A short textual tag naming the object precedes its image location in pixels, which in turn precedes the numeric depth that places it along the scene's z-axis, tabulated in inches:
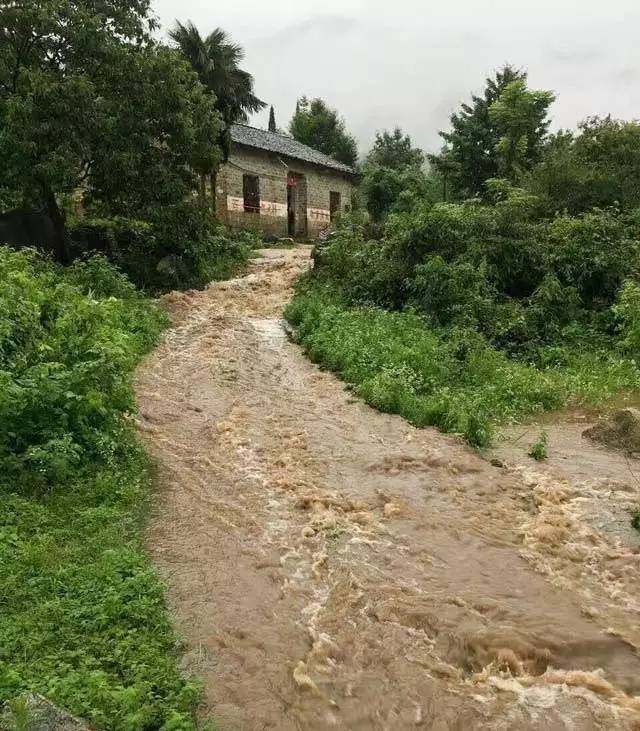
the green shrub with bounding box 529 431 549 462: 336.2
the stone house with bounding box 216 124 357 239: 1142.3
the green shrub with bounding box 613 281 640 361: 497.4
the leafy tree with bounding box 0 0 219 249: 574.2
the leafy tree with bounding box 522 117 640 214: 748.6
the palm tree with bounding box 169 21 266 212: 893.8
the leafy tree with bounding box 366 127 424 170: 1942.8
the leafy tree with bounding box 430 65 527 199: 1202.6
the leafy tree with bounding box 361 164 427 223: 1331.2
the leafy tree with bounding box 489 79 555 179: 1034.3
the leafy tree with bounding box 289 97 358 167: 1889.8
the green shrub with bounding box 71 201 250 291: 710.5
